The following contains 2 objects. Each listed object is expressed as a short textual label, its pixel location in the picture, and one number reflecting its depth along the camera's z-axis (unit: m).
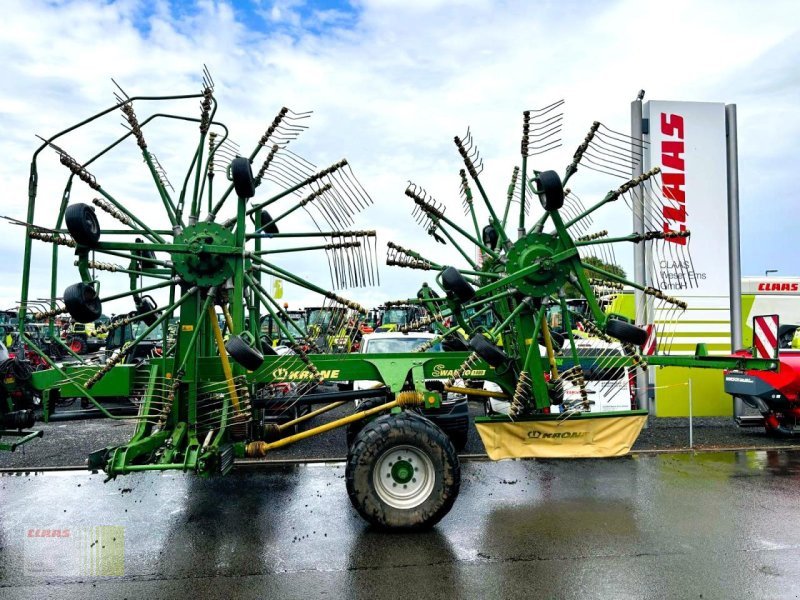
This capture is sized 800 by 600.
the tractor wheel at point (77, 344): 21.41
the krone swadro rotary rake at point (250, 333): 5.88
